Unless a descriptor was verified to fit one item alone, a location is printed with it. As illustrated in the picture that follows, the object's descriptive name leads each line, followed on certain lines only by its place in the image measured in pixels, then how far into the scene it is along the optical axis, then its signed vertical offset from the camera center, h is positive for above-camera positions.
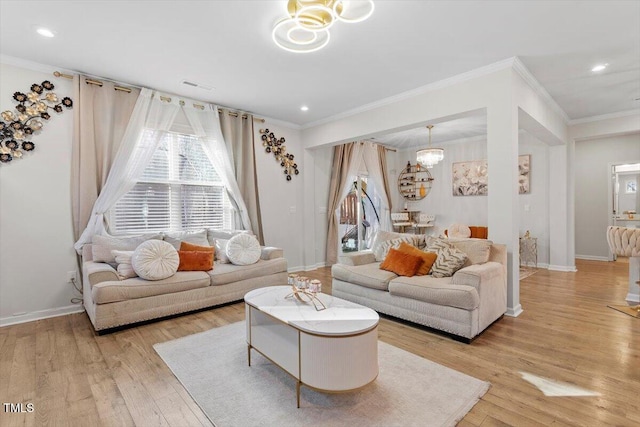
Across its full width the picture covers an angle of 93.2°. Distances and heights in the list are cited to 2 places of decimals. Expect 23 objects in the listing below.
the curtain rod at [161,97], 3.47 +1.60
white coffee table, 1.77 -0.84
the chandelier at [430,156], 5.57 +1.03
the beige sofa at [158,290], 2.94 -0.85
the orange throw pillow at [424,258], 3.30 -0.52
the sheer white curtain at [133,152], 3.61 +0.80
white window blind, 4.02 +0.27
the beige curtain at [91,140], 3.54 +0.91
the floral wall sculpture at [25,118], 3.16 +1.05
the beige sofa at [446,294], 2.70 -0.82
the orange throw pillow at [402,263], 3.29 -0.58
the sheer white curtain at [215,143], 4.45 +1.08
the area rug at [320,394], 1.74 -1.18
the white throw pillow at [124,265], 3.26 -0.55
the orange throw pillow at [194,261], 3.65 -0.58
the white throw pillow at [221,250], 4.11 -0.51
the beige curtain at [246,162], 4.89 +0.83
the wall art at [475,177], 6.12 +0.73
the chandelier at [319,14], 2.14 +1.47
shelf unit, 7.56 +0.75
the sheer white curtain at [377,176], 7.03 +0.85
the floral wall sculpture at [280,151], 5.30 +1.10
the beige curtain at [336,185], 6.19 +0.57
